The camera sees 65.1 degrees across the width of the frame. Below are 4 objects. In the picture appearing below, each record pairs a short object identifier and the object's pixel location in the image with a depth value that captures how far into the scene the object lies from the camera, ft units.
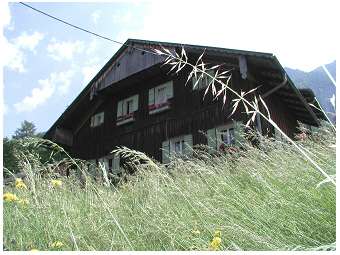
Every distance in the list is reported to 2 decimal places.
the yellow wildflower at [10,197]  7.81
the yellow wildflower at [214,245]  5.11
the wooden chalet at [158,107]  30.83
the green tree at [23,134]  96.17
